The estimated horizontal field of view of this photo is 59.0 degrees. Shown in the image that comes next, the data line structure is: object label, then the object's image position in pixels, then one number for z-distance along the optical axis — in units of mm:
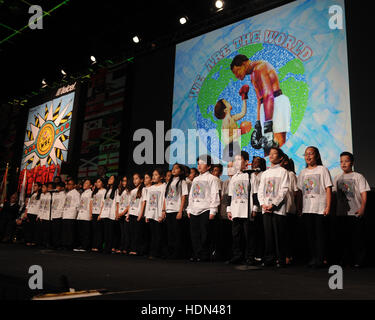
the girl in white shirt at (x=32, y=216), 7441
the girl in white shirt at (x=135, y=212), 5395
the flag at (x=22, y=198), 9121
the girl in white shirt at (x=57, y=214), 6798
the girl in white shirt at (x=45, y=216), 7031
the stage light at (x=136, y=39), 7828
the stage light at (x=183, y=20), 6945
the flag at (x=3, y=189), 10122
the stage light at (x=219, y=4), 6394
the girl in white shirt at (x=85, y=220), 6309
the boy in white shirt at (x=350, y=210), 3834
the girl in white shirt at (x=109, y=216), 5840
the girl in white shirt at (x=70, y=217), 6508
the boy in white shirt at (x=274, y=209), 3672
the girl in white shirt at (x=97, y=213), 6141
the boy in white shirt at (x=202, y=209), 4363
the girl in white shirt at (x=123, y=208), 5656
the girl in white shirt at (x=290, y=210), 3812
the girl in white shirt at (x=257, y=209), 4148
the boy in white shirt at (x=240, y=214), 3938
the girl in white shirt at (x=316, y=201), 3613
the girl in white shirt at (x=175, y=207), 4730
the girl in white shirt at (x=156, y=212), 4992
